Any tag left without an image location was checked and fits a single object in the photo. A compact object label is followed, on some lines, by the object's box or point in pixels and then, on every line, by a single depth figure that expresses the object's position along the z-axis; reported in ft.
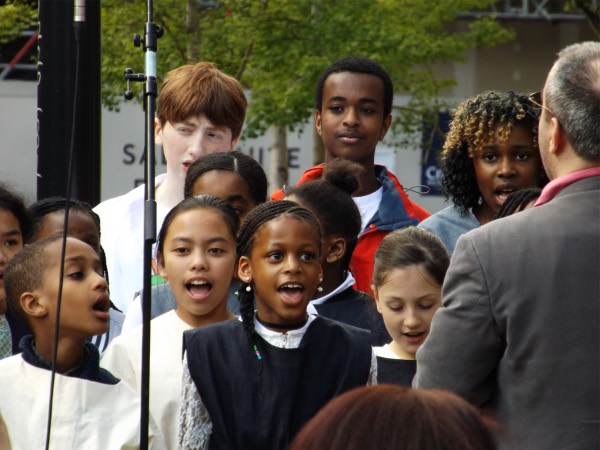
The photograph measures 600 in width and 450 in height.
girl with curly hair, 32.94
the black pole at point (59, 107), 38.34
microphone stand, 20.67
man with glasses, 19.89
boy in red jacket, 35.37
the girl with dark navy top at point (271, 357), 24.97
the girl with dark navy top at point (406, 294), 28.58
